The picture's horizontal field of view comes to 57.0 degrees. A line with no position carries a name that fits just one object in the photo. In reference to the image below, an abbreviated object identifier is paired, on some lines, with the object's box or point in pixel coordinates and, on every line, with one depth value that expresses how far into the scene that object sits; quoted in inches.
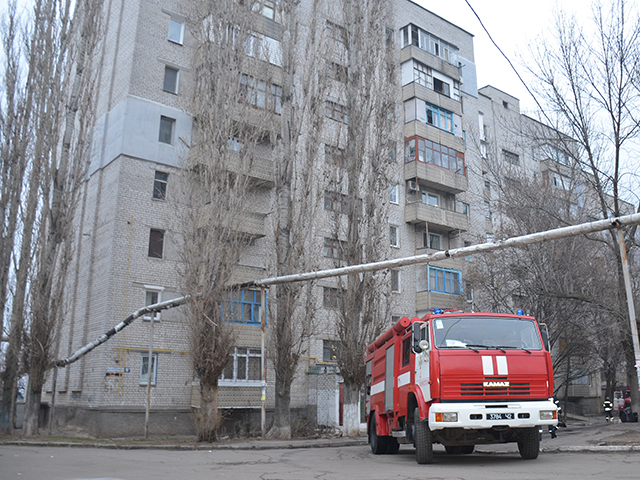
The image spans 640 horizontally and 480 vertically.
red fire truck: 378.0
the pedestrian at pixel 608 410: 1086.6
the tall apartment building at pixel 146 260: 863.1
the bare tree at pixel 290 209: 753.6
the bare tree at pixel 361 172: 820.0
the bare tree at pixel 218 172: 661.3
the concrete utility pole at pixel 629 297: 500.7
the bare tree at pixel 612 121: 735.7
